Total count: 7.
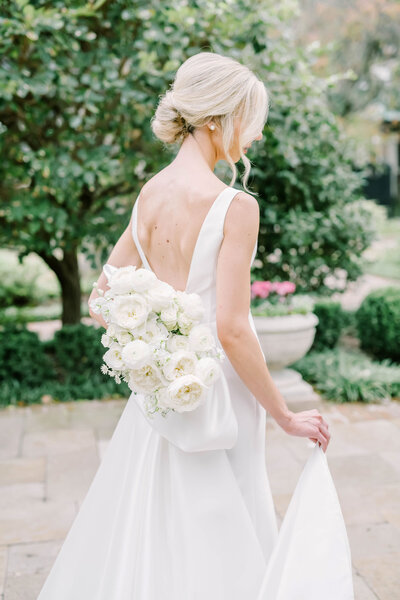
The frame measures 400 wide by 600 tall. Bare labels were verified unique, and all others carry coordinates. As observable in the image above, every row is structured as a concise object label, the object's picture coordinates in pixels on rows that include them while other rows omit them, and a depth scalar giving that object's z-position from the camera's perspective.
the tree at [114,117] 4.98
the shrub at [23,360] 6.13
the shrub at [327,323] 7.26
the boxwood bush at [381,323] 6.78
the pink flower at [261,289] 5.98
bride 1.95
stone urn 5.70
